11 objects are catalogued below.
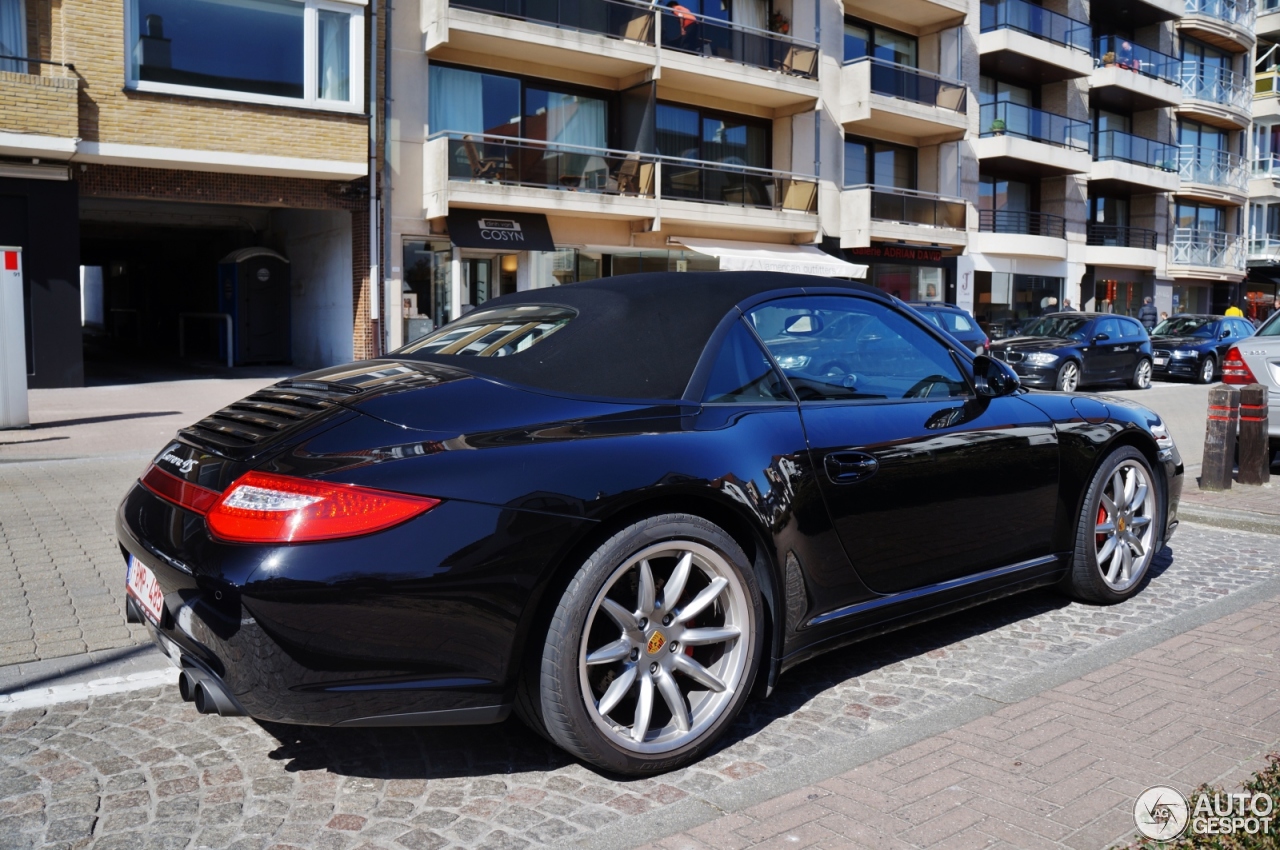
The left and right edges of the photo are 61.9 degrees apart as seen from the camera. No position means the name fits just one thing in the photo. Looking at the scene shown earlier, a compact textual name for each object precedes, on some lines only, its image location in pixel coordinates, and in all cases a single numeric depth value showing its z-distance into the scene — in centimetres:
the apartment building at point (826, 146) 2205
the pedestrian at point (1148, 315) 3525
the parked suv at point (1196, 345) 2470
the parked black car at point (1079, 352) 1966
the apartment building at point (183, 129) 1714
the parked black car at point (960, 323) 1802
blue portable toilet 2406
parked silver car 931
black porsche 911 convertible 270
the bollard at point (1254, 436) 858
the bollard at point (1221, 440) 837
